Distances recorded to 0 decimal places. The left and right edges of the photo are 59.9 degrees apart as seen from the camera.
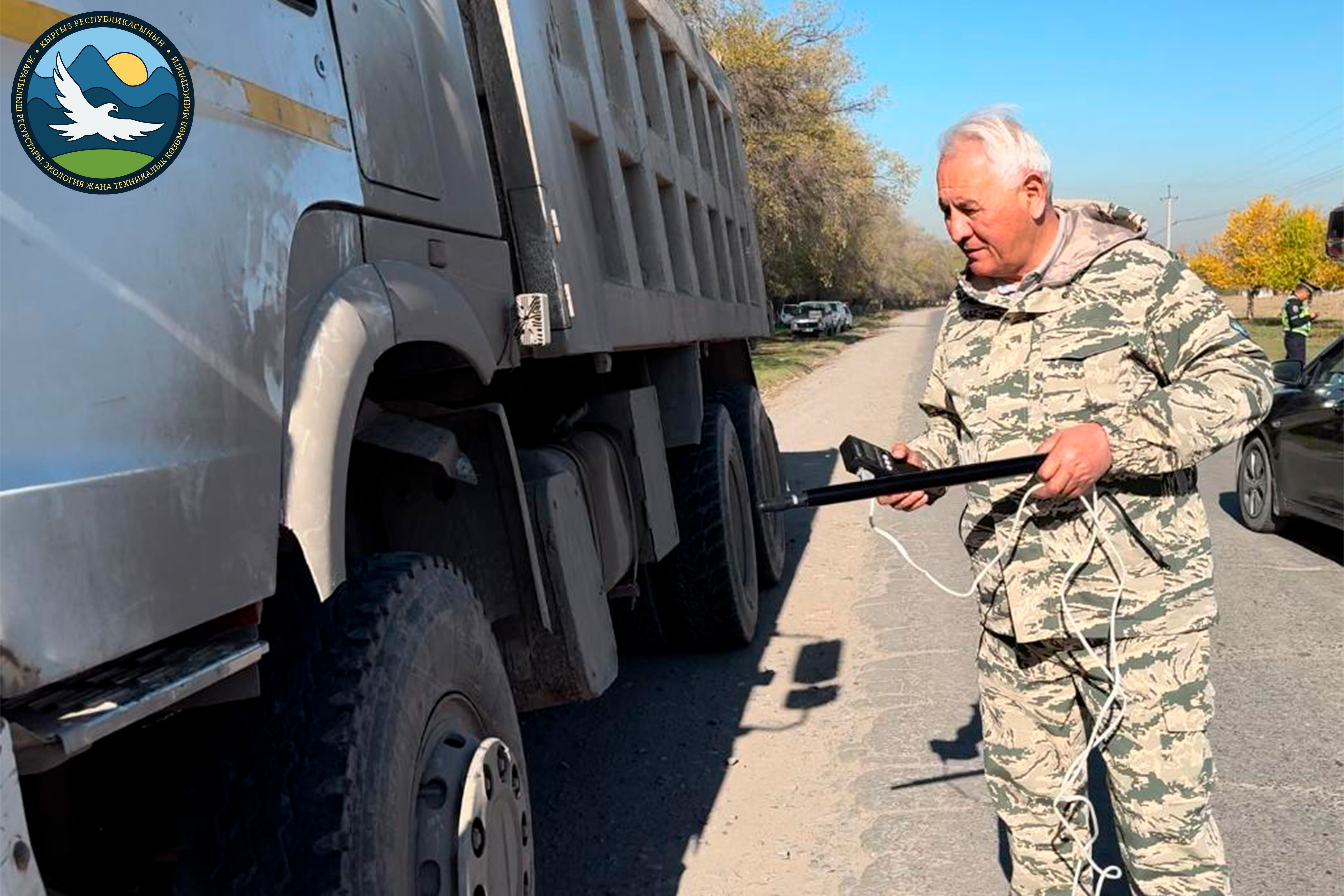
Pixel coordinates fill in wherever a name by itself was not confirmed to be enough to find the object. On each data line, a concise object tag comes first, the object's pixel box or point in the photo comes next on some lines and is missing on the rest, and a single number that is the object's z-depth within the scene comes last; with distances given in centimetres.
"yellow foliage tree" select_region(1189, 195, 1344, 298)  5834
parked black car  681
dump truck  128
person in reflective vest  2041
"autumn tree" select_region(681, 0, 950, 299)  2647
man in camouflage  226
